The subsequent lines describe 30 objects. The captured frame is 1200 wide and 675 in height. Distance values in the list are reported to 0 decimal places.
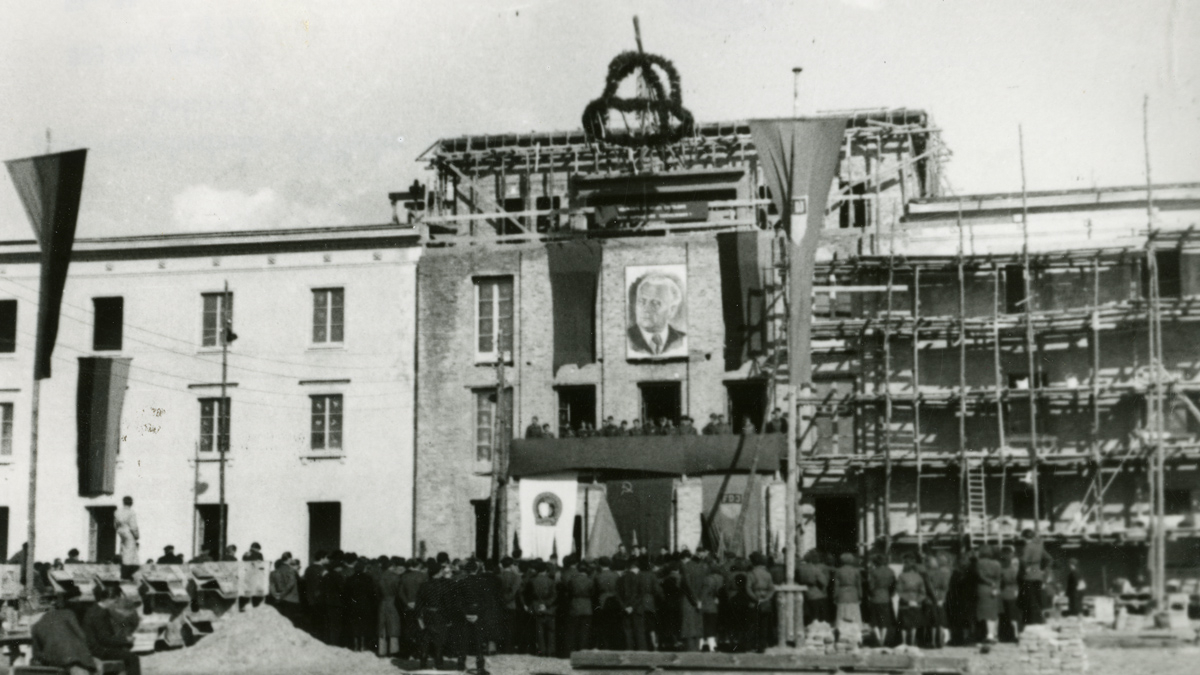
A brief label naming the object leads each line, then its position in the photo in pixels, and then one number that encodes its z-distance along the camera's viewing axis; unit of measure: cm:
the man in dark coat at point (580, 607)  2488
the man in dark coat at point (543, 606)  2527
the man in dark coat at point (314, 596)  2636
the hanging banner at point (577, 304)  3828
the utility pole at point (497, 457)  3703
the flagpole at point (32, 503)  2509
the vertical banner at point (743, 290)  3678
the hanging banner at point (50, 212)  2477
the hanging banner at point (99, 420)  3922
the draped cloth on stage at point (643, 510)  3375
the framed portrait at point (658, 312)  3809
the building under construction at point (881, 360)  3397
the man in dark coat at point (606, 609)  2492
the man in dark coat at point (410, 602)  2483
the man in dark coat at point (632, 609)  2459
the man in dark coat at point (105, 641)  1788
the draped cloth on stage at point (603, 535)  3309
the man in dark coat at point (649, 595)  2462
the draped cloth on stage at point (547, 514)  3428
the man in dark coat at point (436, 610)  2216
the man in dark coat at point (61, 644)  1683
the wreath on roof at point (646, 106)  3691
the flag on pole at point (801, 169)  2258
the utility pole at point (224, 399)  3781
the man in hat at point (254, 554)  2855
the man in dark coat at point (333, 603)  2611
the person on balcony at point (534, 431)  3634
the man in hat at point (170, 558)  2854
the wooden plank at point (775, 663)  1839
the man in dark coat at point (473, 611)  2180
